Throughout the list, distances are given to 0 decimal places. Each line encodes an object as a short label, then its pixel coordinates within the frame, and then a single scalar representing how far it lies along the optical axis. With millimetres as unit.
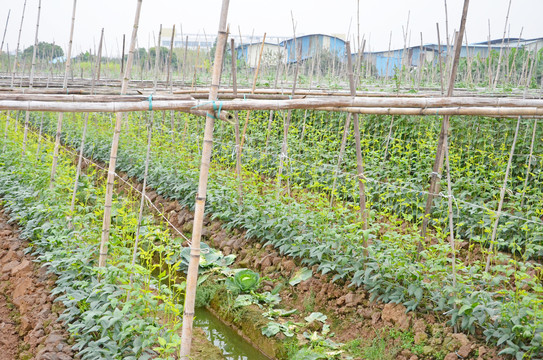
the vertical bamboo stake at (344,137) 5273
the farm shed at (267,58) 19384
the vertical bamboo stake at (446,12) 5125
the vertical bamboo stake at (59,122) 5516
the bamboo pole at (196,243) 3129
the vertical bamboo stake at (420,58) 10123
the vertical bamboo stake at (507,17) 9164
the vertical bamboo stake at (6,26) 9784
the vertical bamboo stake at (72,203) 4975
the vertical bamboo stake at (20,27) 8477
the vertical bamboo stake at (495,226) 3907
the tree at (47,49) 26384
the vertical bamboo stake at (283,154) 5794
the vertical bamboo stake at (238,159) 6211
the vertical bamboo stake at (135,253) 3787
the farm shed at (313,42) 24391
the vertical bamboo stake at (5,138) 7925
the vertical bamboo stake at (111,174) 4027
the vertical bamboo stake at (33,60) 7187
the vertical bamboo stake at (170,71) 8491
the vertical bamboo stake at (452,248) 3836
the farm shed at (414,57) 17188
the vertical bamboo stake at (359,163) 4555
